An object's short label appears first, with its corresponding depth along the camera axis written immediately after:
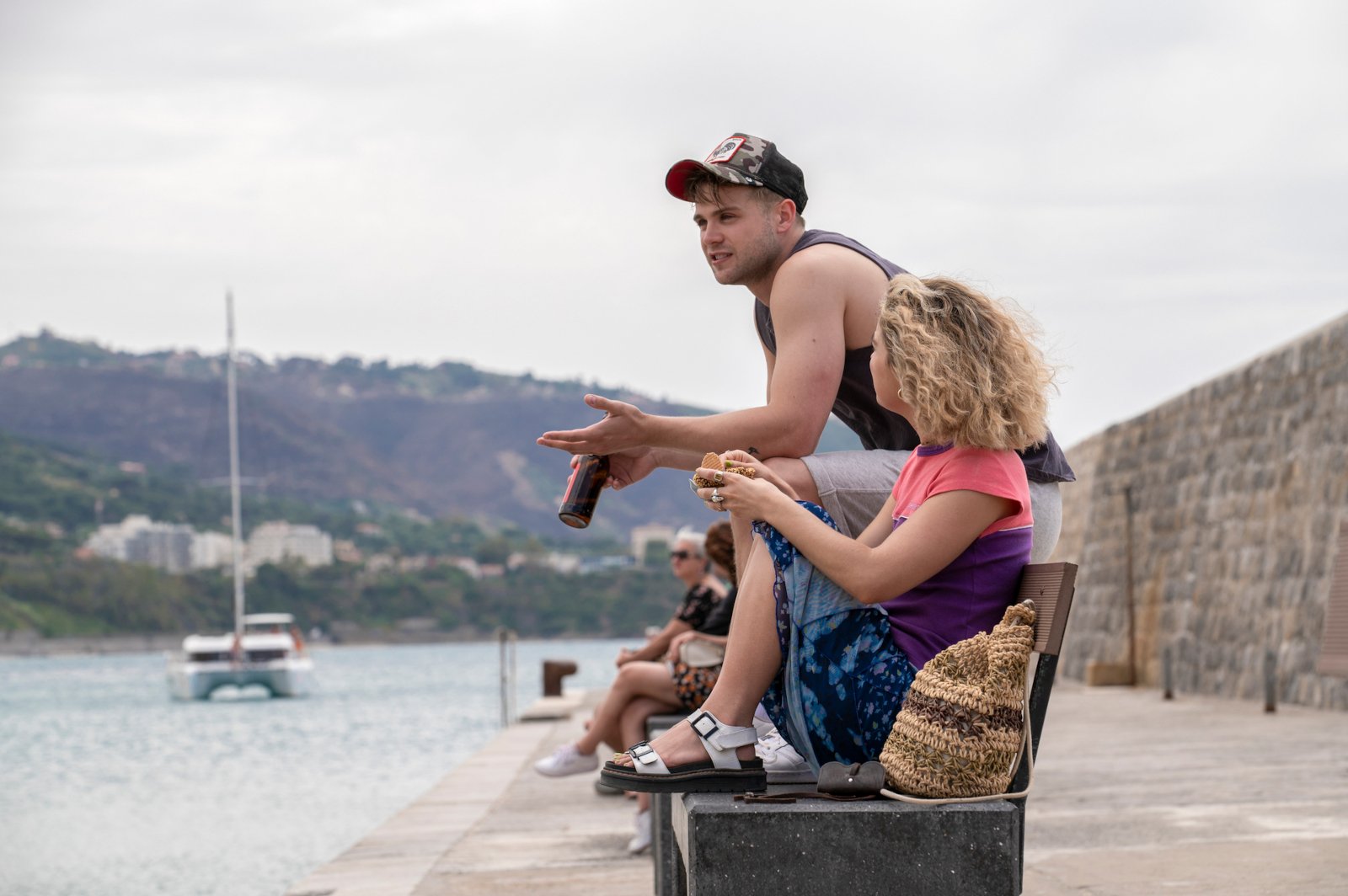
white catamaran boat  58.00
